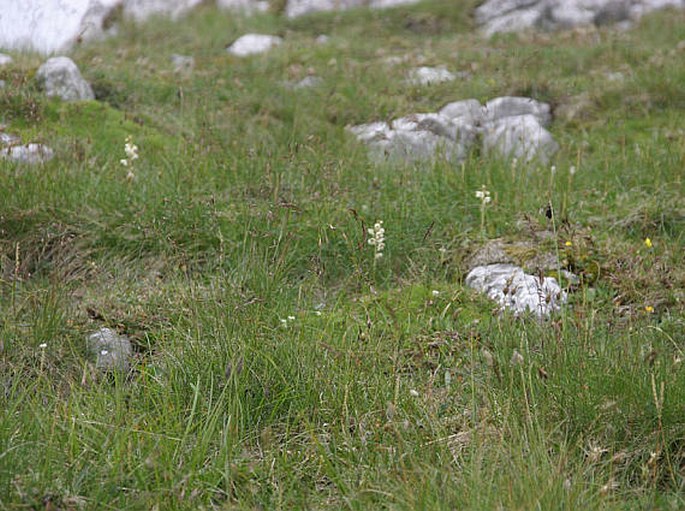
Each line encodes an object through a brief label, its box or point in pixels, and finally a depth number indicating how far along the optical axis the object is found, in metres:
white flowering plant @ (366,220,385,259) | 9.01
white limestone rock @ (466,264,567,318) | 8.58
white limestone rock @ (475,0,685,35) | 27.97
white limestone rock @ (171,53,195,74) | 19.36
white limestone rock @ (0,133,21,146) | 11.30
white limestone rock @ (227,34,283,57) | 23.65
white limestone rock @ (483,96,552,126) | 16.11
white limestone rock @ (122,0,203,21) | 28.03
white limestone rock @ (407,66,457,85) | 17.94
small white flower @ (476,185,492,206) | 10.12
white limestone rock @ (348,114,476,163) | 12.87
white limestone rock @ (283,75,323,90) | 18.13
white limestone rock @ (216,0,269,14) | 29.66
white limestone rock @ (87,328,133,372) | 7.58
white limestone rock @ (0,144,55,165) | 11.07
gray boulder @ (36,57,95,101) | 14.91
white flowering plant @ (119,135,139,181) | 11.04
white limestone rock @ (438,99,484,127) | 15.15
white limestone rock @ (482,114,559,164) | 13.03
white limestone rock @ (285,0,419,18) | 29.81
